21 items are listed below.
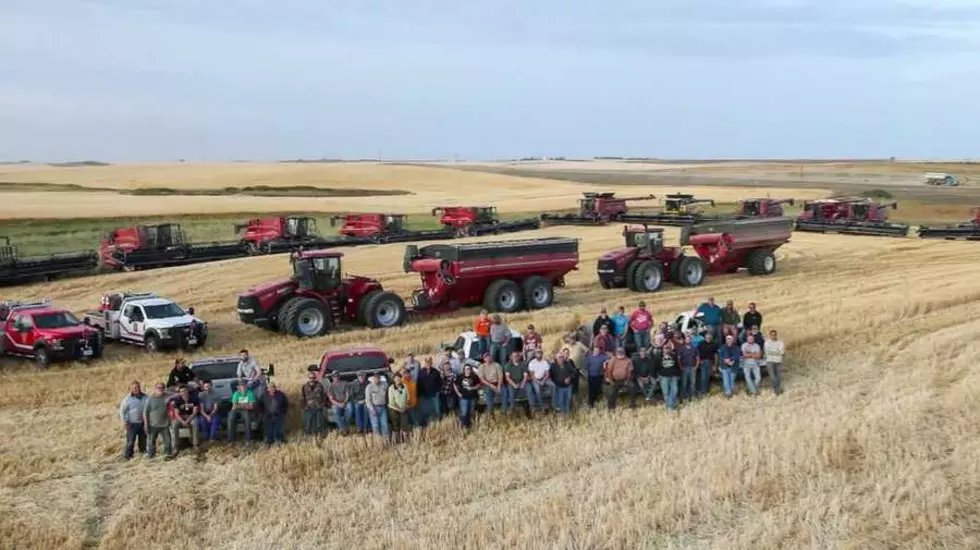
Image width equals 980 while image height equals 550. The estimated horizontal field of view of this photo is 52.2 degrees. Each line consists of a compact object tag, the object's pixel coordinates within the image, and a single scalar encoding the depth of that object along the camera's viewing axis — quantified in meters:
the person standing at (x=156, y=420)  13.47
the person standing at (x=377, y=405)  14.05
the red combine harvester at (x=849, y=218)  41.88
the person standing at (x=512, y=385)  14.96
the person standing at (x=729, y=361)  15.82
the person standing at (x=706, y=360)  15.91
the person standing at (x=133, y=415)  13.39
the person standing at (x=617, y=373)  15.36
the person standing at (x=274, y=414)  13.90
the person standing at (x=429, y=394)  14.50
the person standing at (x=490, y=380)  14.90
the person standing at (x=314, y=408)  14.22
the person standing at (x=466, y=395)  14.52
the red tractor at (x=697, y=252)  26.80
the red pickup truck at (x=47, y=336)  19.36
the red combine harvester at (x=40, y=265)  28.86
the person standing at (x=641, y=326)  17.56
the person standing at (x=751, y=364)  15.88
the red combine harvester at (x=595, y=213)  48.06
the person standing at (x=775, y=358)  15.87
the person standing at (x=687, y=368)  15.70
